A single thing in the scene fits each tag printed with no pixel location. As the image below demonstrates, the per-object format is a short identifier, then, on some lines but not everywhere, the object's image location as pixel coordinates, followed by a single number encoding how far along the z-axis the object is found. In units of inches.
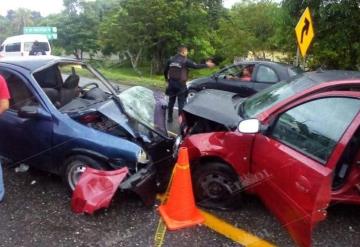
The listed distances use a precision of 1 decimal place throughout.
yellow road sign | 359.9
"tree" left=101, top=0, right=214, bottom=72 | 1213.1
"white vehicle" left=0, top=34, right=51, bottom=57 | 968.3
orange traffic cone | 161.2
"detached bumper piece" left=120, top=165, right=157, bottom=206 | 165.8
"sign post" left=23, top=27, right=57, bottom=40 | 1310.3
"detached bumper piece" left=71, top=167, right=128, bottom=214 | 163.9
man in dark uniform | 327.6
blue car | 178.1
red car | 129.1
